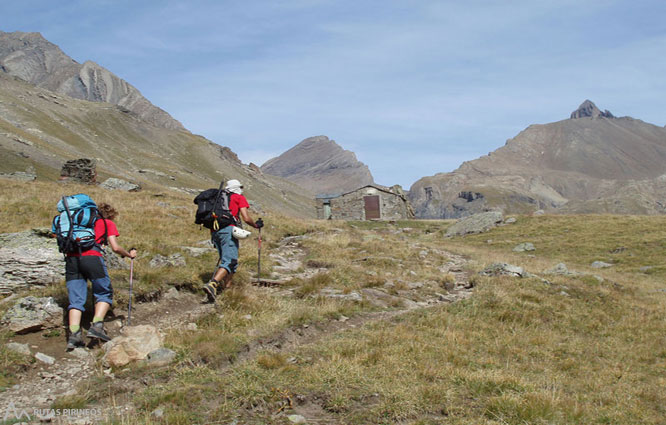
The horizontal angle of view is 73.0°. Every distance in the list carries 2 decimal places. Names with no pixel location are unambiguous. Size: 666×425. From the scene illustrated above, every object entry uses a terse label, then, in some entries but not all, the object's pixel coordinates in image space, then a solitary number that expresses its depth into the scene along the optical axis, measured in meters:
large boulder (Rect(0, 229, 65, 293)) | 8.38
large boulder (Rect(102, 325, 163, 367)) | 6.32
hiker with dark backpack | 9.36
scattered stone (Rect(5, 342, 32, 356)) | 6.24
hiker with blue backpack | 6.86
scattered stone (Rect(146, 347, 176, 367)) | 6.32
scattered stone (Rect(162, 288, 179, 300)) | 9.34
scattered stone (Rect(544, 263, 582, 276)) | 17.65
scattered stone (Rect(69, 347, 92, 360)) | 6.51
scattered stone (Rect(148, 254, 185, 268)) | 10.88
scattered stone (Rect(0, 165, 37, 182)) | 34.36
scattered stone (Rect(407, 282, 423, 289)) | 13.12
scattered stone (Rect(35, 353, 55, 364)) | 6.26
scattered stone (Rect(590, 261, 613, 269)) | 25.20
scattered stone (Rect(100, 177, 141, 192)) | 31.36
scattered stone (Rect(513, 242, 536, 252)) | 30.31
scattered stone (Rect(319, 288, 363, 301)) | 10.61
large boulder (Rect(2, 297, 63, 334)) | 6.90
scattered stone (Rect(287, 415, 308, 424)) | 5.07
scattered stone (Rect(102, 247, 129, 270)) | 9.99
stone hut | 52.59
